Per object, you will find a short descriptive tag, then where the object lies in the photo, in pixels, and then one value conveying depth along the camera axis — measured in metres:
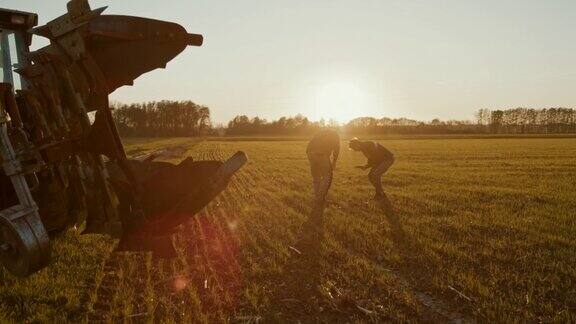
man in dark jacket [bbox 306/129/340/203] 10.97
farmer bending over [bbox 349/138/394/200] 12.38
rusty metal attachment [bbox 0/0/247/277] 3.44
